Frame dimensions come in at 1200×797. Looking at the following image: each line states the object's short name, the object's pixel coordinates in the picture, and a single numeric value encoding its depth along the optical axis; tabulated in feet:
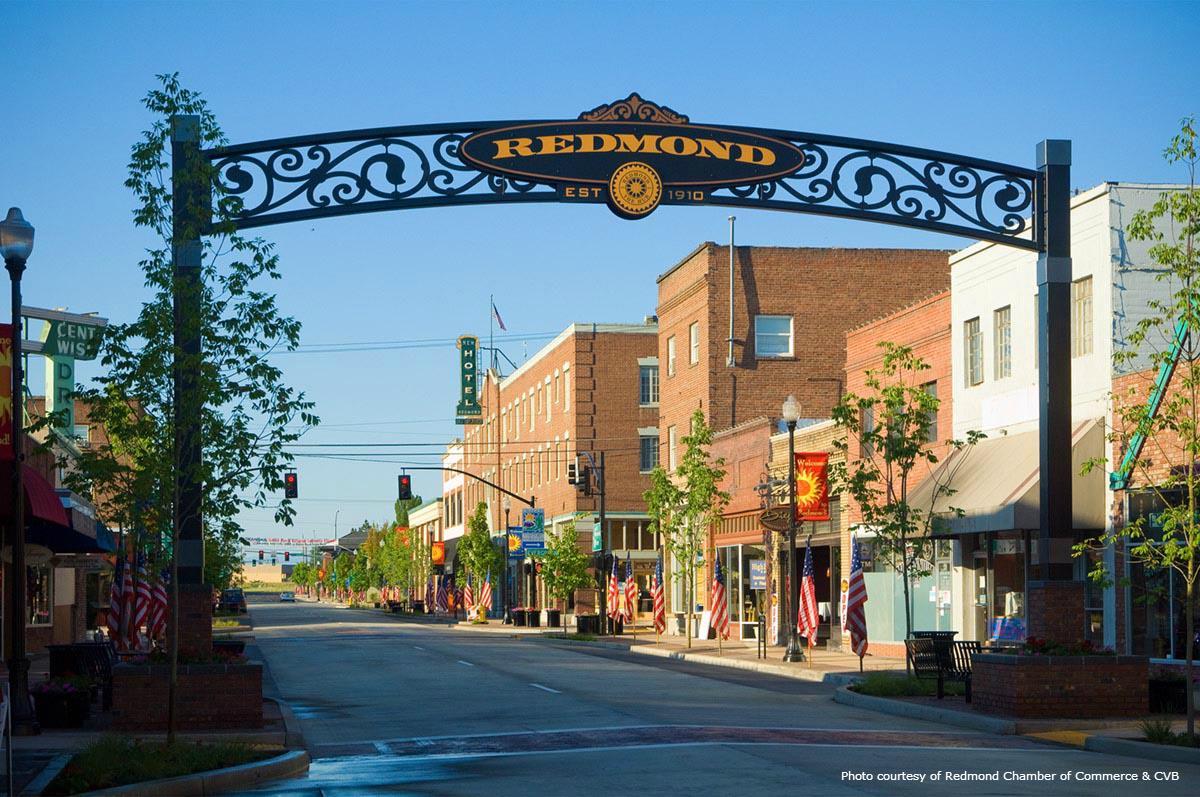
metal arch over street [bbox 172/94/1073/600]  62.08
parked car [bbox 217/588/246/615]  317.22
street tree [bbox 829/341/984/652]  87.61
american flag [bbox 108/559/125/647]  91.87
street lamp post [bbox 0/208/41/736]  61.62
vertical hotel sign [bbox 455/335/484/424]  297.33
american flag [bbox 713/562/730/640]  136.56
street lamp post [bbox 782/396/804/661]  113.60
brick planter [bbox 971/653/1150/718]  61.87
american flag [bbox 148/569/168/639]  90.63
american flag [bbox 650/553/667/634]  155.94
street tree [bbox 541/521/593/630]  197.47
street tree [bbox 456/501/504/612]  250.78
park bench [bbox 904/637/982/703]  73.15
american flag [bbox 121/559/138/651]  89.45
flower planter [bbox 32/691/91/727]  61.26
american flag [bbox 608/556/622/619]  182.00
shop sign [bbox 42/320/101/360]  135.08
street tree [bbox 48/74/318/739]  50.72
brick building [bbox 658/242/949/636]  165.48
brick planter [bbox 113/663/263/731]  57.31
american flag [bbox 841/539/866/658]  96.17
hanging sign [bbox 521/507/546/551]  208.74
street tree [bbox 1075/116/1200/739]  54.49
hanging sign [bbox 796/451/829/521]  129.80
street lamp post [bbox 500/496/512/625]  269.44
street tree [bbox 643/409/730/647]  140.97
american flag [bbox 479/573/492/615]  242.58
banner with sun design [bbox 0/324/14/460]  64.49
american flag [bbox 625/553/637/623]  186.72
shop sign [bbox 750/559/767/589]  123.34
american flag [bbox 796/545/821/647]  114.62
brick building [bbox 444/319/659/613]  225.56
